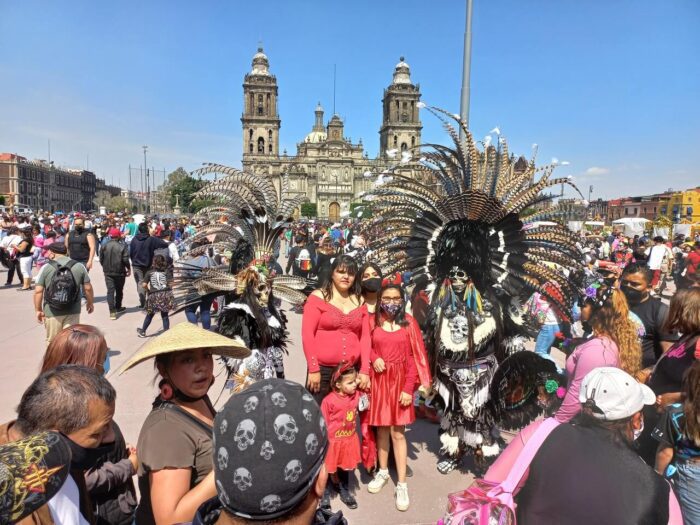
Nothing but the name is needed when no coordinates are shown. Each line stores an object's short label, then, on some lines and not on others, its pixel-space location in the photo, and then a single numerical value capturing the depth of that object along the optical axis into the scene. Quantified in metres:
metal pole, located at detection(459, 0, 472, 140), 5.96
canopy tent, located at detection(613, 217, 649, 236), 23.55
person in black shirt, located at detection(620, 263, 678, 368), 3.61
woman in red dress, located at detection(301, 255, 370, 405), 3.40
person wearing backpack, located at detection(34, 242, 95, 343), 4.94
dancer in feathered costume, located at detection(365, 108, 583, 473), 3.48
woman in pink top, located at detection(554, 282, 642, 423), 2.86
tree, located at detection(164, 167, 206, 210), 63.71
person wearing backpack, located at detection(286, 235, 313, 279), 9.52
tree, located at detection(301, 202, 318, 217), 77.12
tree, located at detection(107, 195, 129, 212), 78.88
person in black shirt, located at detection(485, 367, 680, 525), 1.48
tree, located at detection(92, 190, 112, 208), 85.50
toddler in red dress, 3.23
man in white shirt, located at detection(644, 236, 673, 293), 10.45
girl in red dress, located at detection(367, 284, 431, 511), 3.43
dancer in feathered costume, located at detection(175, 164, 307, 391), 3.45
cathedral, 78.44
